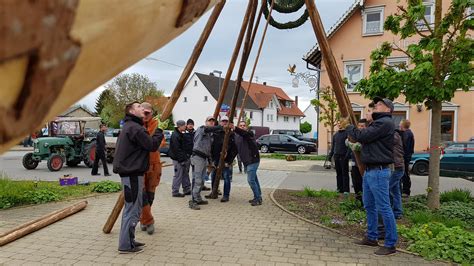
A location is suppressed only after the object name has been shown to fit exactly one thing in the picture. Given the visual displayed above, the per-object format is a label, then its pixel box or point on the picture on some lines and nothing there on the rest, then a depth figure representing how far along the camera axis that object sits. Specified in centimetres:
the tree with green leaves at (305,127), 5903
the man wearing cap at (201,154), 805
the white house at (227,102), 4659
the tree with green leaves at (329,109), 1745
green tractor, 1509
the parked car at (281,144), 2734
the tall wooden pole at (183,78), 566
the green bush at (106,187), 934
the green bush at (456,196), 813
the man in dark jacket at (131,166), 492
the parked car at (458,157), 1393
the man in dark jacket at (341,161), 970
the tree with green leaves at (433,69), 687
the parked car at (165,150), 2272
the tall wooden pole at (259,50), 778
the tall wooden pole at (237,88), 738
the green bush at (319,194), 906
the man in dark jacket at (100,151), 1314
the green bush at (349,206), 741
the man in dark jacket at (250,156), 843
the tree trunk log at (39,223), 531
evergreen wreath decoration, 771
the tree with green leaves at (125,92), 4694
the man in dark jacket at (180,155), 943
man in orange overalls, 568
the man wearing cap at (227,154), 882
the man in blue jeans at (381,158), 505
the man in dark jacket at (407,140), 925
